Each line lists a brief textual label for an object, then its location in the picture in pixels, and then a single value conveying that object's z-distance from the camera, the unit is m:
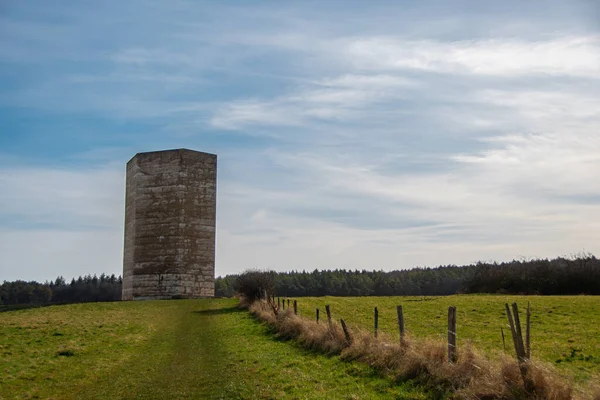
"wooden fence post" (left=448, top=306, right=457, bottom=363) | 11.74
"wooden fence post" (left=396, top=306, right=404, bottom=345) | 13.49
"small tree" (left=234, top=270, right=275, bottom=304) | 37.88
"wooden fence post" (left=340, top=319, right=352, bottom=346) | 15.94
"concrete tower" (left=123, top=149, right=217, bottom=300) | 57.50
